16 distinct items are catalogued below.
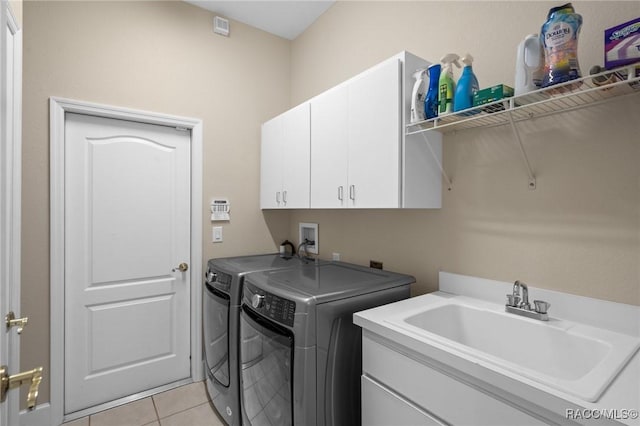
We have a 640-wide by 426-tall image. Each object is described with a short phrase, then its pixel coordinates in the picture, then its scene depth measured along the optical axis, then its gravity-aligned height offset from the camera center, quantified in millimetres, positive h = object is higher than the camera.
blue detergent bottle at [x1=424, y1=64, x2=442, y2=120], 1464 +547
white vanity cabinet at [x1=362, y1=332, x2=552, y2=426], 895 -590
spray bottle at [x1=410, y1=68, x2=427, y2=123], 1485 +531
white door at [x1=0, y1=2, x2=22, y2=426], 1508 +252
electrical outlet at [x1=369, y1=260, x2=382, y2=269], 2124 -342
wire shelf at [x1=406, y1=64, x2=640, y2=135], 1010 +428
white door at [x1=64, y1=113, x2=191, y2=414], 2131 -320
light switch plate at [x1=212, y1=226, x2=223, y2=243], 2609 -171
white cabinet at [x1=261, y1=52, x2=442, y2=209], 1549 +359
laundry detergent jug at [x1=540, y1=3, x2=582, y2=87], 1060 +571
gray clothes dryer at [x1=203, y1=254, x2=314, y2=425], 1901 -724
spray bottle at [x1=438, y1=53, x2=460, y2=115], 1402 +562
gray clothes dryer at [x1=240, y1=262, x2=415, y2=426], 1353 -606
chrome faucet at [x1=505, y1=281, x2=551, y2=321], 1253 -375
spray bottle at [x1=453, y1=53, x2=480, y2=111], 1341 +534
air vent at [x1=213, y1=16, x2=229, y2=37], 2600 +1547
